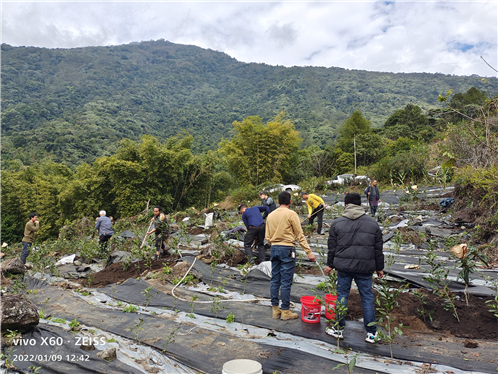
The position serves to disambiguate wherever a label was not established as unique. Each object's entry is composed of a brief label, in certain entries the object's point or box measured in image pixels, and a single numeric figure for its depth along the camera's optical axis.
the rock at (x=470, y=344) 2.69
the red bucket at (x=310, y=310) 3.23
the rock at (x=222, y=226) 8.90
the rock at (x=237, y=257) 5.80
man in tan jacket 3.41
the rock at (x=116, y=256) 6.69
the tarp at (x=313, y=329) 2.57
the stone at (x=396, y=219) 8.52
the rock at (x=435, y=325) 3.06
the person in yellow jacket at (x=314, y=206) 7.77
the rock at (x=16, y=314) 3.11
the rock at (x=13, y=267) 6.27
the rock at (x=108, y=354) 2.77
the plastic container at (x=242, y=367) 2.23
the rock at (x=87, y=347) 2.97
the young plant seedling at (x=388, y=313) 2.57
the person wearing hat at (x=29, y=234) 7.16
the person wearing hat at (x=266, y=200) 6.32
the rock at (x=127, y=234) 9.44
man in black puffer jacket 2.85
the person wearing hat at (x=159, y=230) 6.39
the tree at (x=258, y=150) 21.44
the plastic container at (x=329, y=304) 3.10
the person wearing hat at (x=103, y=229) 7.48
